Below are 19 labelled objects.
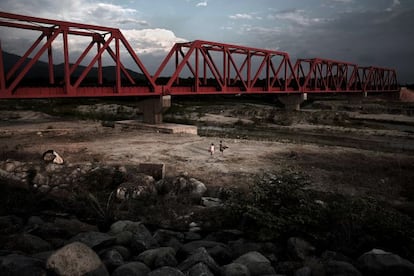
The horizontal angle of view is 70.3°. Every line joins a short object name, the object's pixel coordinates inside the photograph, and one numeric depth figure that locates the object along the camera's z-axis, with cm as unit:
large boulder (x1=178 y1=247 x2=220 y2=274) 521
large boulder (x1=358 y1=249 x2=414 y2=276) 532
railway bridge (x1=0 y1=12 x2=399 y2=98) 1944
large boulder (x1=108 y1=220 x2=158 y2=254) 629
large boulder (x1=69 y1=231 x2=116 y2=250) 599
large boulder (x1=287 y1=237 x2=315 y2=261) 627
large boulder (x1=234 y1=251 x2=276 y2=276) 540
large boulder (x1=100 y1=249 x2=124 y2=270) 520
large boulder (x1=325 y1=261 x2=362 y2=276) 533
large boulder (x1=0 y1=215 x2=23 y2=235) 671
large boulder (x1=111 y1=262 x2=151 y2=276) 478
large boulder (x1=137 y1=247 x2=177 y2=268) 542
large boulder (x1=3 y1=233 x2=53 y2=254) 570
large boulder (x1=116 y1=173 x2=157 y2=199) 1007
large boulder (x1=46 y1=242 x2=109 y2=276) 453
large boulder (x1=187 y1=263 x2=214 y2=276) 483
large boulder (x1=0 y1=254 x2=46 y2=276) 439
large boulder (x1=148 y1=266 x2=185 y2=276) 467
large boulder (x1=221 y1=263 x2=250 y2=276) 512
